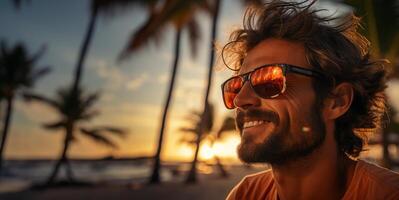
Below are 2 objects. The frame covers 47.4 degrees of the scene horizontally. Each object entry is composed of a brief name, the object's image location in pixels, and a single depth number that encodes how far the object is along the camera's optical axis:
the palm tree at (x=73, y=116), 24.30
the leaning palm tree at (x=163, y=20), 16.55
